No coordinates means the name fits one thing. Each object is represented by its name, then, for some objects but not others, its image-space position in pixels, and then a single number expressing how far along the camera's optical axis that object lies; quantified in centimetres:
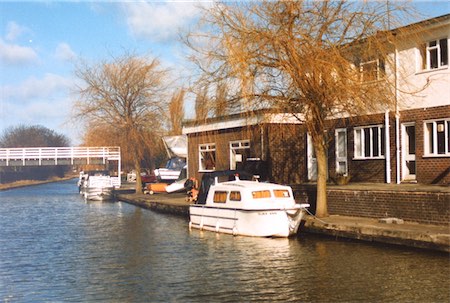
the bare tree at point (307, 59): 1808
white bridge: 5947
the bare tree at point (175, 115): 4519
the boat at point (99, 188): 4284
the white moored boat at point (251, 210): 1875
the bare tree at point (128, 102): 4247
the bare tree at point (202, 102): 2023
